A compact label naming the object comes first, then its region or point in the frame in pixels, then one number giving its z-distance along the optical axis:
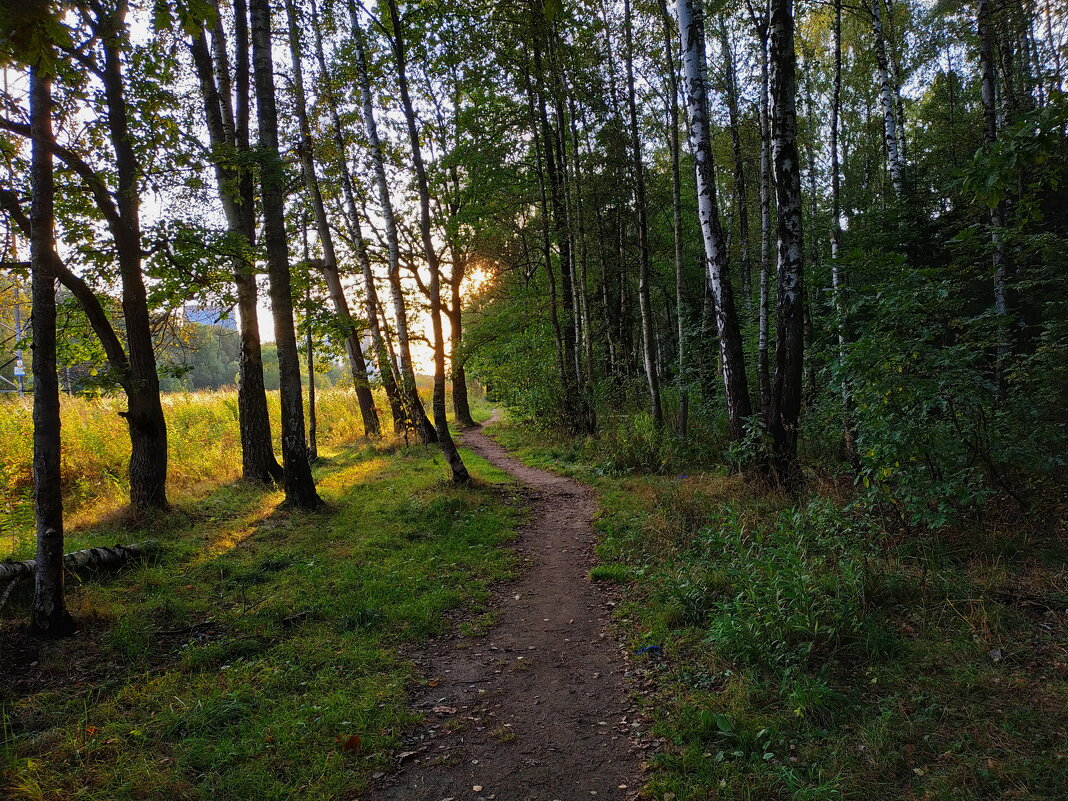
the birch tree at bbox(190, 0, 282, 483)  10.26
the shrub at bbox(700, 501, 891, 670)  3.88
